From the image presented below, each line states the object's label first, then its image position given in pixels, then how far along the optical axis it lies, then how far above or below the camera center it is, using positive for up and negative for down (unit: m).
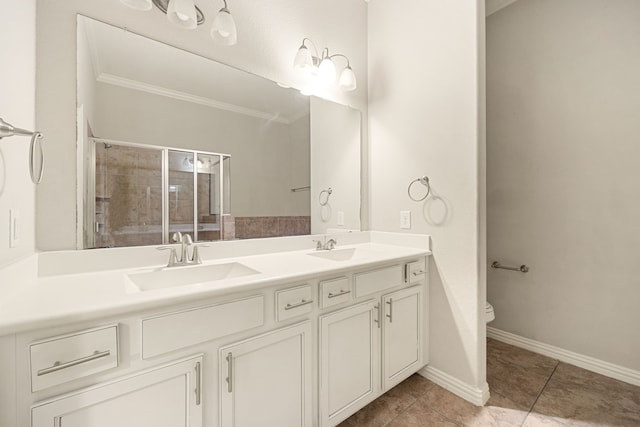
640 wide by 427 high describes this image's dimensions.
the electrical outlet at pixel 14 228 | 0.85 -0.04
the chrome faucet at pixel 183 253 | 1.28 -0.19
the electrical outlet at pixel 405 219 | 1.93 -0.05
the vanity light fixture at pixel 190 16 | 1.17 +0.91
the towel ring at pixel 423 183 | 1.82 +0.20
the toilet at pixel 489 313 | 1.98 -0.73
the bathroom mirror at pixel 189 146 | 1.22 +0.37
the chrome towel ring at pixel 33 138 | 0.68 +0.21
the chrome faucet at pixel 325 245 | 1.86 -0.22
